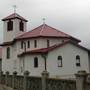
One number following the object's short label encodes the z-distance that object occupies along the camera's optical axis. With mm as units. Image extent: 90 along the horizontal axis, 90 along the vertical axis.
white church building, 32844
